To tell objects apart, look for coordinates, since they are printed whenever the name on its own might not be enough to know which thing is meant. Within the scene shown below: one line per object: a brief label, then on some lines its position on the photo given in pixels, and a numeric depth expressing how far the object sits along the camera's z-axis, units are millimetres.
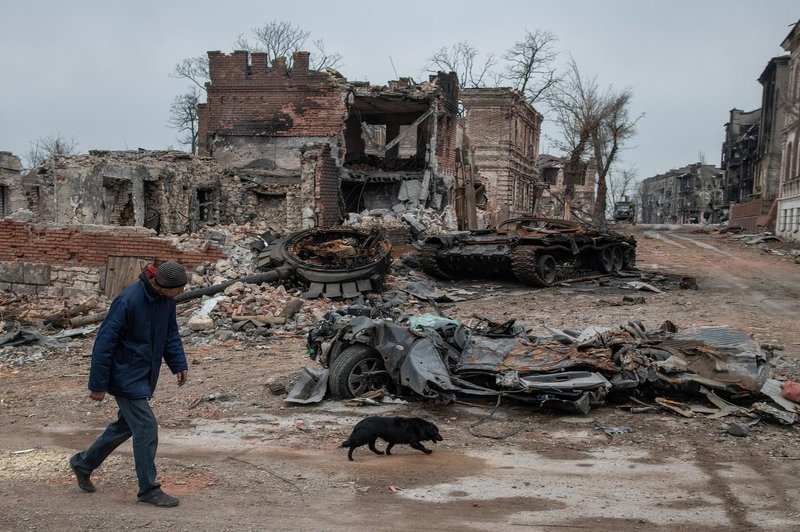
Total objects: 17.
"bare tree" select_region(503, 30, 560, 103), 45531
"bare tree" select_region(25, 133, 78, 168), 49281
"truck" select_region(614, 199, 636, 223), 57922
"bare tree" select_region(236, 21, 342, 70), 48375
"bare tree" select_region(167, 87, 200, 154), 46906
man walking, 4348
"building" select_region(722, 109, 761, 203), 54188
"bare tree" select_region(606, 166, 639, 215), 69500
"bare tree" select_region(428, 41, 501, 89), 48000
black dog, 5328
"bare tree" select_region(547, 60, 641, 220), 40281
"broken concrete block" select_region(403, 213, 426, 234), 20469
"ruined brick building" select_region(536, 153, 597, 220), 52406
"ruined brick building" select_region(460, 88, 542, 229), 38156
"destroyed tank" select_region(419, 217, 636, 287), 16125
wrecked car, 6613
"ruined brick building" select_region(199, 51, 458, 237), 21217
